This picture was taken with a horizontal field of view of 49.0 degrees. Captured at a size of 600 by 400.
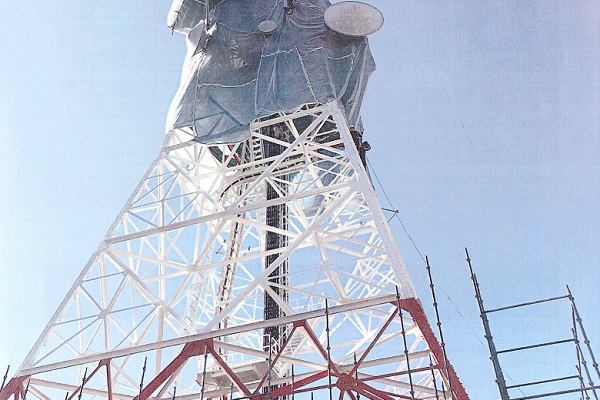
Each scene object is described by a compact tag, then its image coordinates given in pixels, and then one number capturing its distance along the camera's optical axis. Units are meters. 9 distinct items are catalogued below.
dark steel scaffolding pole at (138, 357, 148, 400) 12.41
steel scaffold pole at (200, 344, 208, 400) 12.39
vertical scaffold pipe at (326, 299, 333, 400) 10.88
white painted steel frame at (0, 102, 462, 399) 13.17
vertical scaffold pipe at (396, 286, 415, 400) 10.84
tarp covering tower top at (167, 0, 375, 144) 17.84
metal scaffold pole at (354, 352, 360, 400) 11.92
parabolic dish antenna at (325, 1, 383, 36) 17.69
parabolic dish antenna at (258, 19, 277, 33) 19.02
